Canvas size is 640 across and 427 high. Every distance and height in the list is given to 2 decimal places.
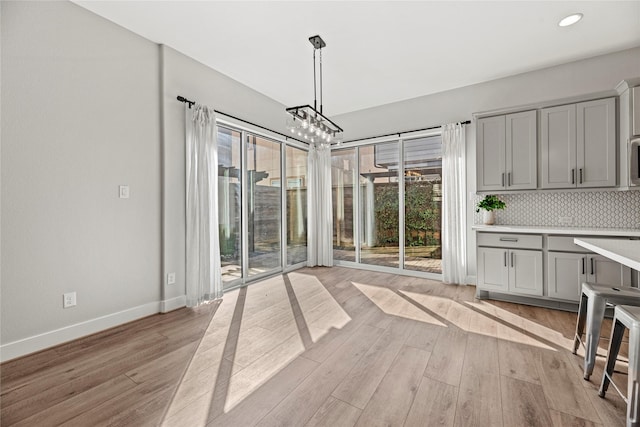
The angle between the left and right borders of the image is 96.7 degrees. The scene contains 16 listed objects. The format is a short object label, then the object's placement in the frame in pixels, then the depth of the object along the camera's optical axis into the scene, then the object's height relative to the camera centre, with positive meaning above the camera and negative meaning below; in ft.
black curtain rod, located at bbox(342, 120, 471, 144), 13.71 +4.39
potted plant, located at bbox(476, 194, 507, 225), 12.47 +0.26
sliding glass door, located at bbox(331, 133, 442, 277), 15.26 +0.49
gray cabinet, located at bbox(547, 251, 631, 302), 9.57 -2.14
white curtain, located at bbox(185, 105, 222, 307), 10.86 +0.28
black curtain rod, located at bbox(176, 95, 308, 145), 10.81 +4.40
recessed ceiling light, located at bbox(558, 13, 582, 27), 8.79 +6.05
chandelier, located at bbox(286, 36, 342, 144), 9.53 +3.21
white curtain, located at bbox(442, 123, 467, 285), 13.65 +0.40
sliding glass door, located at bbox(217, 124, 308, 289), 13.04 +0.48
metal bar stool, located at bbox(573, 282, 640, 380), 6.08 -2.06
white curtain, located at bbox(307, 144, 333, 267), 18.16 +0.46
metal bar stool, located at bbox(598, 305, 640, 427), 4.55 -2.35
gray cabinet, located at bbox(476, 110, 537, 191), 11.52 +2.52
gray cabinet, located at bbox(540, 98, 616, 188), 10.27 +2.50
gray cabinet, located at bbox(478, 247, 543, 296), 10.80 -2.32
